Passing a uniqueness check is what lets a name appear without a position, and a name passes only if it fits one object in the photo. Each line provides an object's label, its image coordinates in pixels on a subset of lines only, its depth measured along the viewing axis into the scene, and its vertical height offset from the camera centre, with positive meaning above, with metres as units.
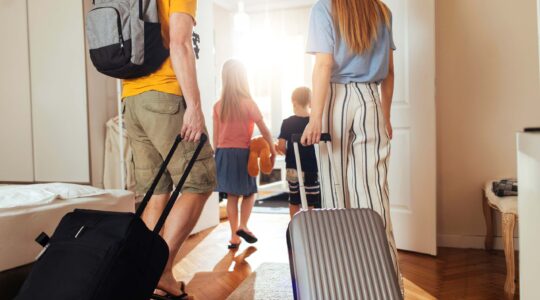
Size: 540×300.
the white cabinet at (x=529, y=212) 1.01 -0.19
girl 2.98 -0.01
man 1.60 +0.05
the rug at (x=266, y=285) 2.00 -0.72
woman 1.63 +0.13
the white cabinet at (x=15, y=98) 3.44 +0.36
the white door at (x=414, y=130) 2.67 +0.02
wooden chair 2.07 -0.48
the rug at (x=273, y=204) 4.45 -0.75
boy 2.89 -0.12
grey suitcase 1.18 -0.34
